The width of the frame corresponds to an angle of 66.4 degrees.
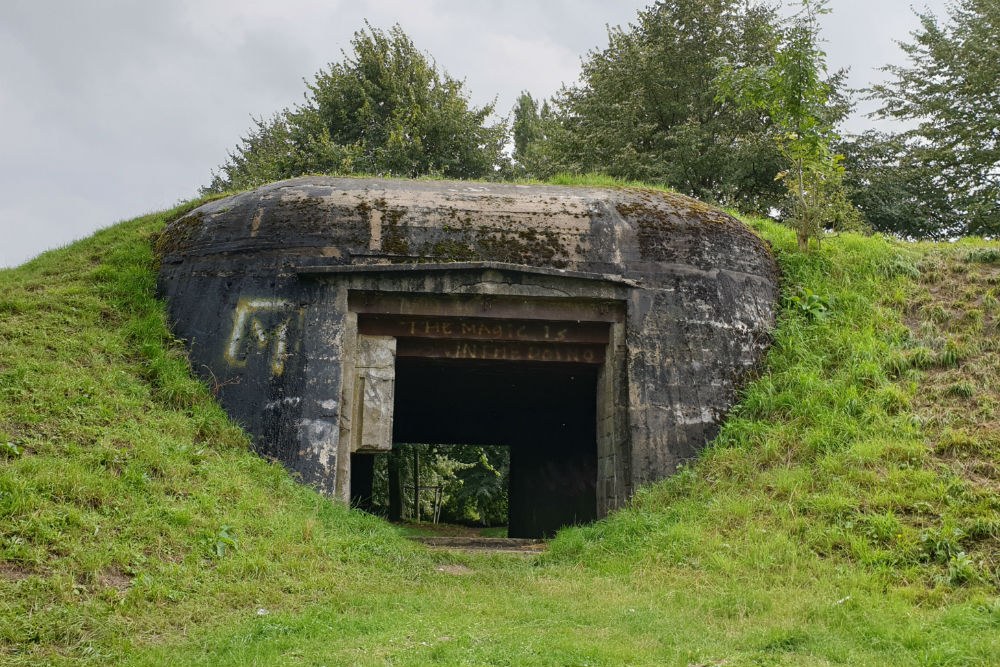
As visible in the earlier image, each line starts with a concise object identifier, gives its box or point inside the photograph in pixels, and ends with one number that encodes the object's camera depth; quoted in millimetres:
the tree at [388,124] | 18562
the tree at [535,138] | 18578
